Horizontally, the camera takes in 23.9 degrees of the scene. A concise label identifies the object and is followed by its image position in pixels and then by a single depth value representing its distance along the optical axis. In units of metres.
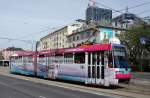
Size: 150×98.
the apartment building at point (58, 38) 104.56
